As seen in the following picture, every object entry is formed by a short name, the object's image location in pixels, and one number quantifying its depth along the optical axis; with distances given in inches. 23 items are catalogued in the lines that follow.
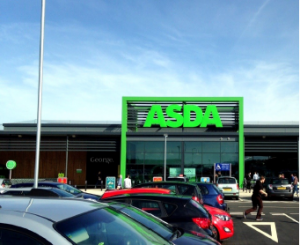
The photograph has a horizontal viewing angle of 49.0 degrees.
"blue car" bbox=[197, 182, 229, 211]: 454.3
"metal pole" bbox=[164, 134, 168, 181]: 1083.6
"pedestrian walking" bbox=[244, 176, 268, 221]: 466.5
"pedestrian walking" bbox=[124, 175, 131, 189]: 821.1
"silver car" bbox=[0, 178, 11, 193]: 729.9
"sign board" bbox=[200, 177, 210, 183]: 1059.0
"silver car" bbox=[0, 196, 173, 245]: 95.3
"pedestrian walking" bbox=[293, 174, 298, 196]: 888.7
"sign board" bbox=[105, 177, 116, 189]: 967.8
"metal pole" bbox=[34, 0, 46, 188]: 450.9
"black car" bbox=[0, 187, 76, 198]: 395.7
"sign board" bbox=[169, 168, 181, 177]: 1131.0
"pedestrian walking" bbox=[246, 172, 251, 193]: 1056.7
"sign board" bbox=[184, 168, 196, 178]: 1127.9
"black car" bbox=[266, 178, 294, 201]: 810.6
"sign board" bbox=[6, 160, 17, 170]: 771.3
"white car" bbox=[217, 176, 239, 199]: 833.1
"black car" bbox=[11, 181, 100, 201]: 496.5
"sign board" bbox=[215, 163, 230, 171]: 1097.1
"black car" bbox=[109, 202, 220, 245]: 139.7
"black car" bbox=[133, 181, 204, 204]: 391.3
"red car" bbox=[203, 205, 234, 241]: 299.5
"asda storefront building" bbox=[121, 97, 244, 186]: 1120.2
